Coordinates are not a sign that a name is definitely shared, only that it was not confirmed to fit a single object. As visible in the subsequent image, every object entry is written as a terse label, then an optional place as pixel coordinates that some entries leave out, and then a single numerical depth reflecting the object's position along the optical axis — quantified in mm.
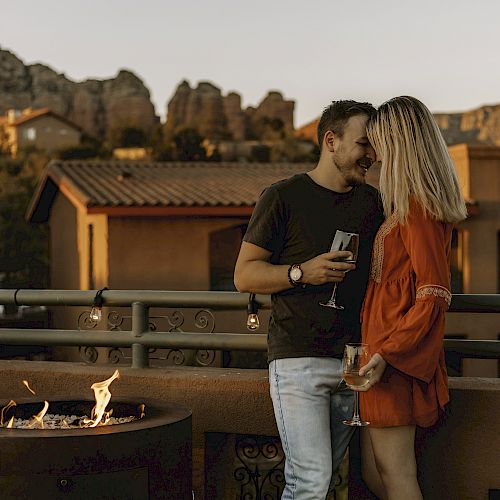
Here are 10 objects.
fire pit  4121
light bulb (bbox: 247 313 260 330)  5008
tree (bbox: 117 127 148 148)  98000
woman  3957
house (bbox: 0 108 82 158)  98750
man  4219
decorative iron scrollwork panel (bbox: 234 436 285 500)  5496
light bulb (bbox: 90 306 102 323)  5523
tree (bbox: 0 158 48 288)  46375
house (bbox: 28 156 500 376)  24516
